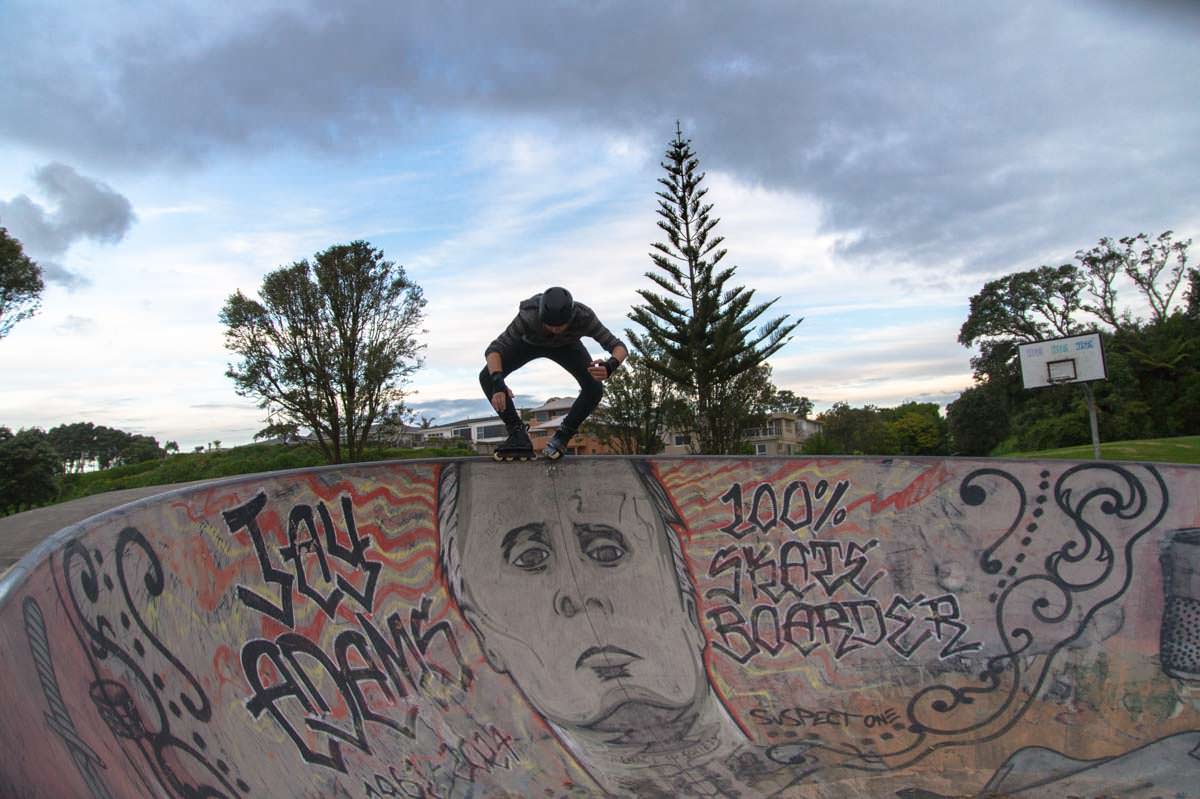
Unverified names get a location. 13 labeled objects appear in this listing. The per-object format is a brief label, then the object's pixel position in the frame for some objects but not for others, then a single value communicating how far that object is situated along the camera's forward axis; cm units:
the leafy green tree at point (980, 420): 5100
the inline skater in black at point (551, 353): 490
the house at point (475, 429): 8319
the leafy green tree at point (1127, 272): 4544
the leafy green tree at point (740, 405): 2883
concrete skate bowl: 303
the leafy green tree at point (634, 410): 3434
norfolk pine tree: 2739
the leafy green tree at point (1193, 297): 4406
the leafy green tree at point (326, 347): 2252
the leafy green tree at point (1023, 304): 4572
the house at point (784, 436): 6969
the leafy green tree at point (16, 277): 2108
